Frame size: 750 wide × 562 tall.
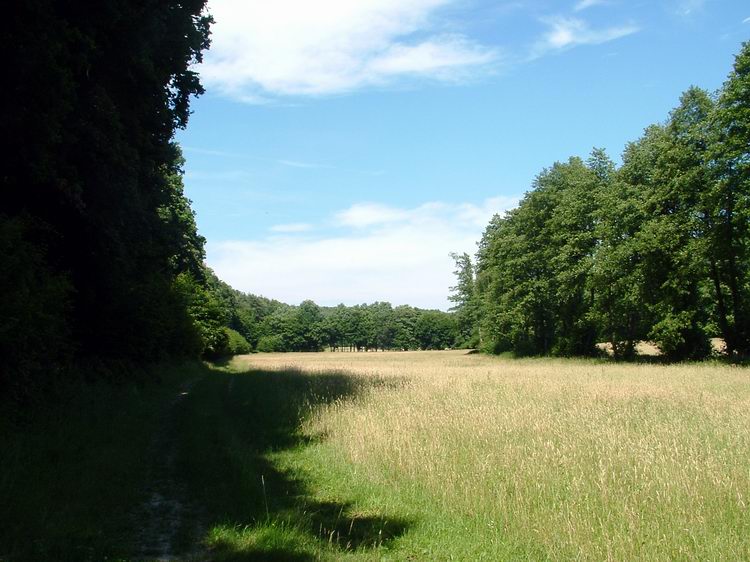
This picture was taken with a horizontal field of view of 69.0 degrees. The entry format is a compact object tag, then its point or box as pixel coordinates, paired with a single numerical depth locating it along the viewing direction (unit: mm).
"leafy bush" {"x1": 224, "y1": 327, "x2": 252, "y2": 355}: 66438
